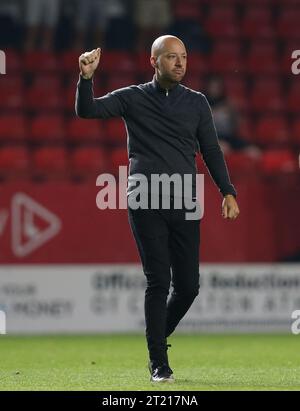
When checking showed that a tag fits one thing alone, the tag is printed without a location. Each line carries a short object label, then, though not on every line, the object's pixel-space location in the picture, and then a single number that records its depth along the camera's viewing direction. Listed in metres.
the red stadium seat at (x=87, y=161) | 11.93
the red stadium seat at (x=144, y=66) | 14.93
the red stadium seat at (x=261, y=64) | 15.42
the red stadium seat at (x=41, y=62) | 14.67
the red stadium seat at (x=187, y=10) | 15.98
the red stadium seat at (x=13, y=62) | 14.44
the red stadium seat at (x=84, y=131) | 13.81
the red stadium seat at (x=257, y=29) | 16.06
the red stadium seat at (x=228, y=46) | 15.69
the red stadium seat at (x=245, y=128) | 13.99
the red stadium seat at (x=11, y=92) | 14.06
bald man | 6.82
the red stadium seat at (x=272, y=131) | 14.23
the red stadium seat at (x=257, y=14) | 16.41
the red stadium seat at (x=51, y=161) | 11.90
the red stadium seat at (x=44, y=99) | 14.21
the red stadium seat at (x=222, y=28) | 16.03
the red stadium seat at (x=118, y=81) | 14.80
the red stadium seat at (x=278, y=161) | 12.67
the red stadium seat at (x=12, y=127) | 13.58
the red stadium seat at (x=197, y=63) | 15.05
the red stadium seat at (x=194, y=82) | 14.58
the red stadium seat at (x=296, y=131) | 14.26
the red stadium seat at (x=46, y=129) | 13.70
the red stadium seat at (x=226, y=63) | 15.27
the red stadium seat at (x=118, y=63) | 14.98
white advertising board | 11.61
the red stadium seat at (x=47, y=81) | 14.48
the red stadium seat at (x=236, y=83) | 15.05
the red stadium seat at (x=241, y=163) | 12.39
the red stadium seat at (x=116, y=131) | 13.88
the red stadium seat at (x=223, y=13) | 16.31
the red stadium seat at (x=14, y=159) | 12.20
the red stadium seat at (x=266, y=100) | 15.02
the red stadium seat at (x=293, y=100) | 15.09
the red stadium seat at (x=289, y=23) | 16.25
